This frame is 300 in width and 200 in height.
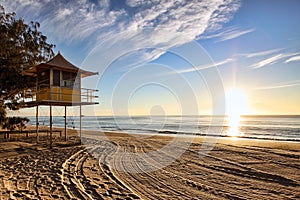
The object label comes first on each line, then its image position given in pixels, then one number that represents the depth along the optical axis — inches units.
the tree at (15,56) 514.3
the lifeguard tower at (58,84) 504.4
